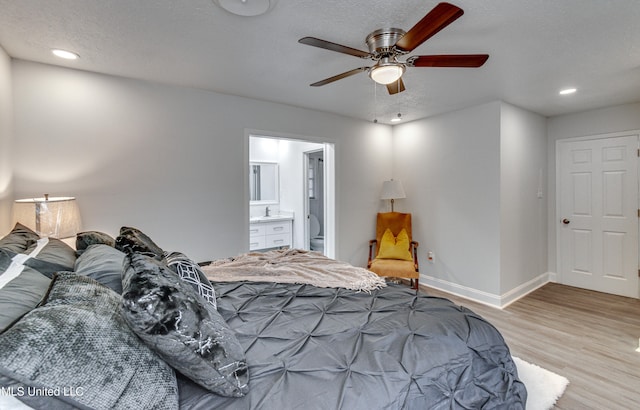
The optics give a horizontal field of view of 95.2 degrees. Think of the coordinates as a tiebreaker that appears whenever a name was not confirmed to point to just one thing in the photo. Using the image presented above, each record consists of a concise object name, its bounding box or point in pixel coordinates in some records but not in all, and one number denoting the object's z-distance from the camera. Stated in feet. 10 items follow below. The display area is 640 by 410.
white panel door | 12.38
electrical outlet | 13.99
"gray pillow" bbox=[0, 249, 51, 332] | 2.76
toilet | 19.83
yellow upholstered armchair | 12.33
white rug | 6.33
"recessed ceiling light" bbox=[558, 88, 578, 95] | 10.45
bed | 2.42
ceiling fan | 5.31
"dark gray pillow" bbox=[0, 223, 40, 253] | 4.80
